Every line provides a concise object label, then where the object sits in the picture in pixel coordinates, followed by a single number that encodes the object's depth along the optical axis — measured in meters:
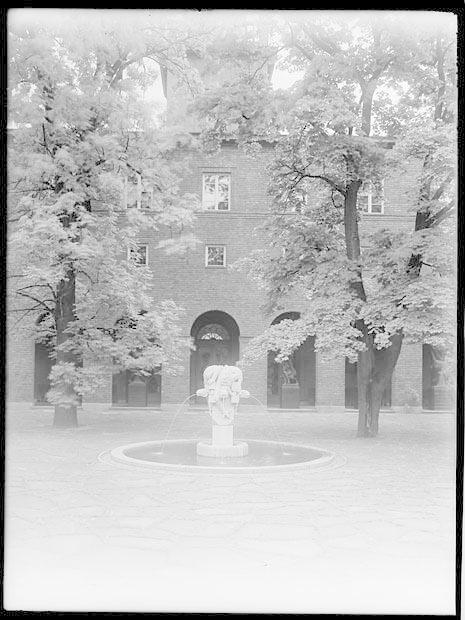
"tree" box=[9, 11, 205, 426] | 15.28
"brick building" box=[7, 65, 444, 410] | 20.56
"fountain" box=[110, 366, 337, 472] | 12.84
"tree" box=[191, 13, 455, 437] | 14.71
